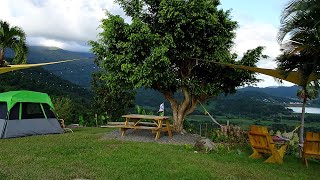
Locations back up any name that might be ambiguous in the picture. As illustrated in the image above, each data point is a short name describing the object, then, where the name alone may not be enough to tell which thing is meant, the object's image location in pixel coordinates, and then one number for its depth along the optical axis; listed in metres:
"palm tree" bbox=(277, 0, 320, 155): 5.65
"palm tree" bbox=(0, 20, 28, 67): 11.41
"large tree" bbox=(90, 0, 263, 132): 7.61
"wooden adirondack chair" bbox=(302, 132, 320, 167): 5.75
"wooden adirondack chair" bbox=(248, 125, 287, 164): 5.82
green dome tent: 7.85
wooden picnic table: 7.57
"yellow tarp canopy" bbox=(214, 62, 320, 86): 6.00
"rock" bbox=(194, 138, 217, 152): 6.36
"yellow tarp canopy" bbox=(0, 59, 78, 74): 6.43
